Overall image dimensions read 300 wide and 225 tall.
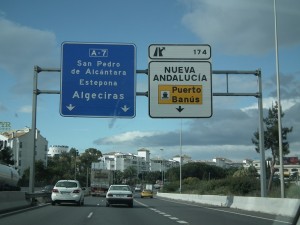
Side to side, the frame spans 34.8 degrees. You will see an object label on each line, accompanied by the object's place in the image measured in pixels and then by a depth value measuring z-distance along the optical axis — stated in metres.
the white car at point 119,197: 30.16
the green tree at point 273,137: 43.94
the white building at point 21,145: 130.00
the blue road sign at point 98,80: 21.73
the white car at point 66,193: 29.38
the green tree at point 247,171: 80.76
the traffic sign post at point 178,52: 22.06
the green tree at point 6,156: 93.78
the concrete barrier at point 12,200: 21.64
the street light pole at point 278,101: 26.67
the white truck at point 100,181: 60.47
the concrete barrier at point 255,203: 20.30
